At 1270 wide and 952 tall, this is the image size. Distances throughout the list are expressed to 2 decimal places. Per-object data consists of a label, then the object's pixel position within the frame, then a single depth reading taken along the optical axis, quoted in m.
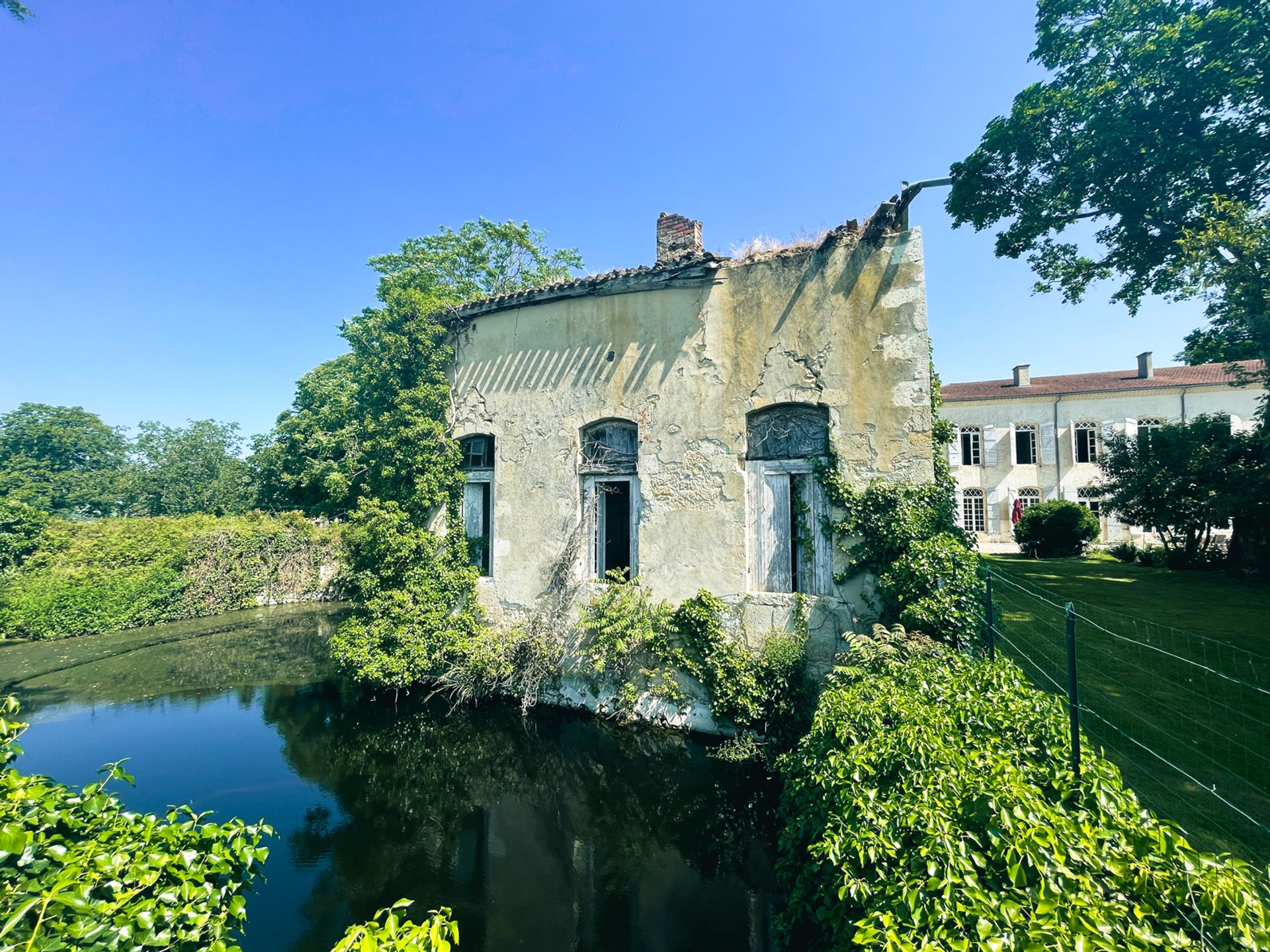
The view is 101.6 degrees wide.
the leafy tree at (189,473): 33.16
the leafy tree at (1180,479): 12.77
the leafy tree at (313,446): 22.53
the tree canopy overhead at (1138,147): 11.26
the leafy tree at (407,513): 8.41
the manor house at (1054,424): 24.91
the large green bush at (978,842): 1.80
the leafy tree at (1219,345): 13.27
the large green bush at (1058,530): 18.23
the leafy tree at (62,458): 32.69
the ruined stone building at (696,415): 6.64
